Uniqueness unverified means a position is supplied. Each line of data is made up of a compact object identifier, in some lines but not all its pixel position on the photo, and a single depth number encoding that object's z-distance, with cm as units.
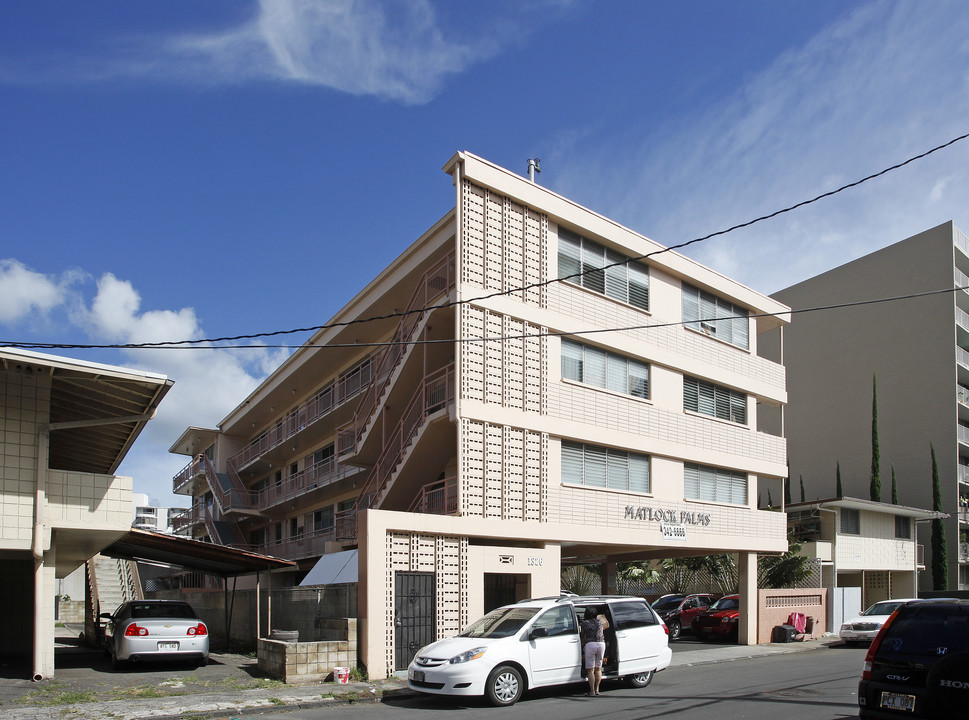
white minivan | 1296
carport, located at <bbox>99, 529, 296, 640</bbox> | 1827
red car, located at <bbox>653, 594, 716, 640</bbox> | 2980
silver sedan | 1683
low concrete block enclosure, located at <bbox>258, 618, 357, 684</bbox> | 1534
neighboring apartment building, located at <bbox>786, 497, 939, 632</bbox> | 3344
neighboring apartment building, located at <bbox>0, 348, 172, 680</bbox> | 1427
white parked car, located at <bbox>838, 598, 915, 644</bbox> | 2448
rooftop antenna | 2195
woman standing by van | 1392
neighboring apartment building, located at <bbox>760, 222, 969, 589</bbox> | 4334
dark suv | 807
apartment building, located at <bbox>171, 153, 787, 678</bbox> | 1781
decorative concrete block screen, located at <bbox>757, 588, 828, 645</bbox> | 2597
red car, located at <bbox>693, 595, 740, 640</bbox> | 2702
